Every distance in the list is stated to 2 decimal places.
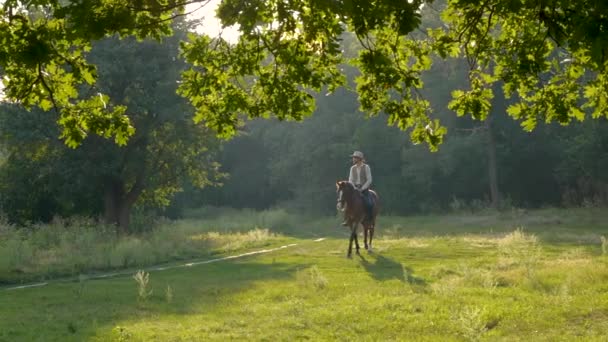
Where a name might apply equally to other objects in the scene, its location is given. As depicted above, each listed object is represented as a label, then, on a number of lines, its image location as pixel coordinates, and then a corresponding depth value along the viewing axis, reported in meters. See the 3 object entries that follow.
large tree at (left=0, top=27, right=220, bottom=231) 33.38
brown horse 24.16
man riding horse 24.44
